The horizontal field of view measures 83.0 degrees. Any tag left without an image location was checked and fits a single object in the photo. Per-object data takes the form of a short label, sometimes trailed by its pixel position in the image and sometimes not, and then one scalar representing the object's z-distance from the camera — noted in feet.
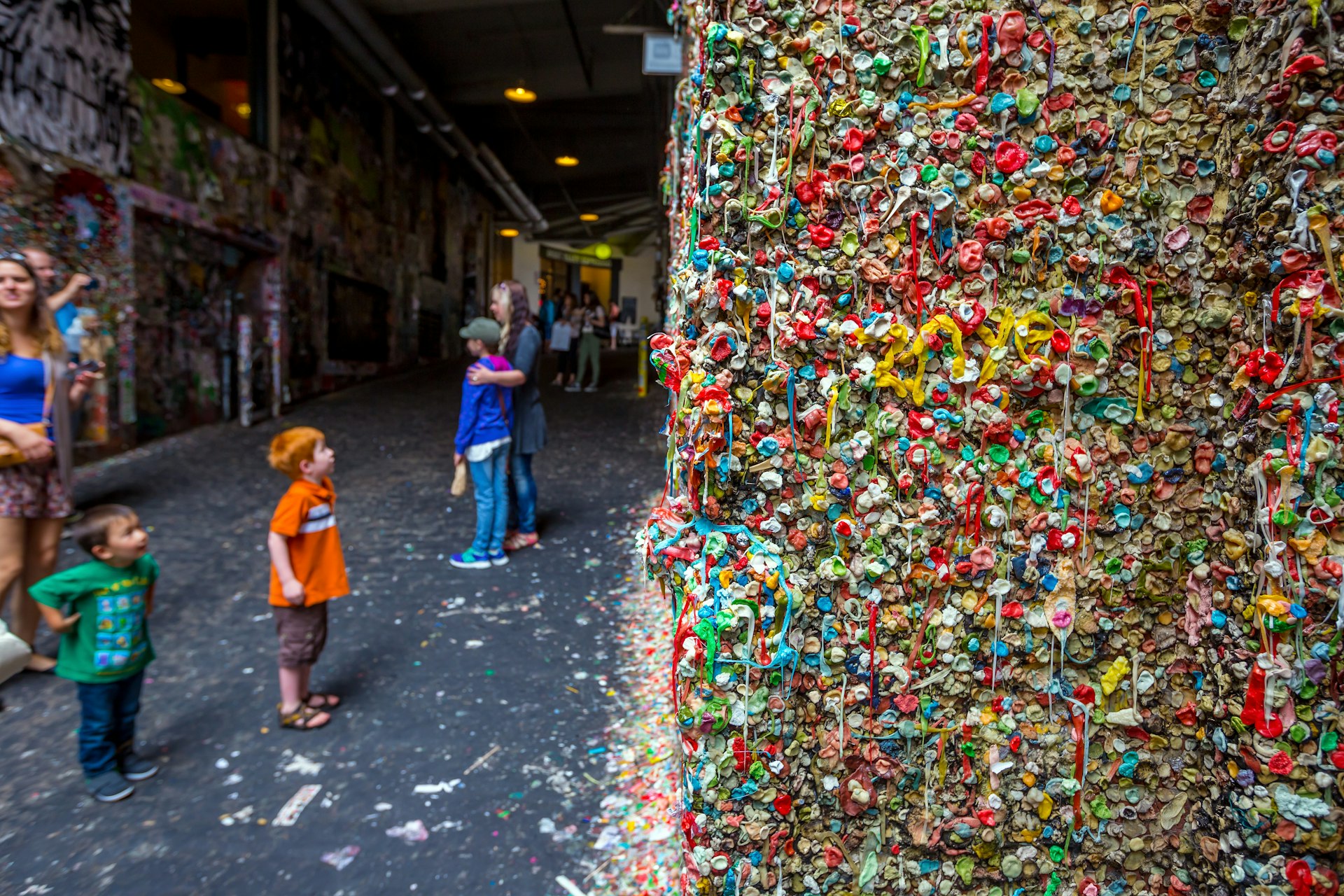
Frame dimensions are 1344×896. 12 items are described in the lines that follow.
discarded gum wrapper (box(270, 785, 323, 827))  8.75
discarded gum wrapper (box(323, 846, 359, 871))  8.00
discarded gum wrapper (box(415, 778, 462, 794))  9.24
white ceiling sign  22.81
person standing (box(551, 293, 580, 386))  44.62
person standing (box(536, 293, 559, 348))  54.70
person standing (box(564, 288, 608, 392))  41.70
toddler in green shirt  9.04
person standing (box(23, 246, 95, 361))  14.40
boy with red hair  10.25
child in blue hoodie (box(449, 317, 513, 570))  15.87
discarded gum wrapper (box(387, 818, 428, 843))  8.39
